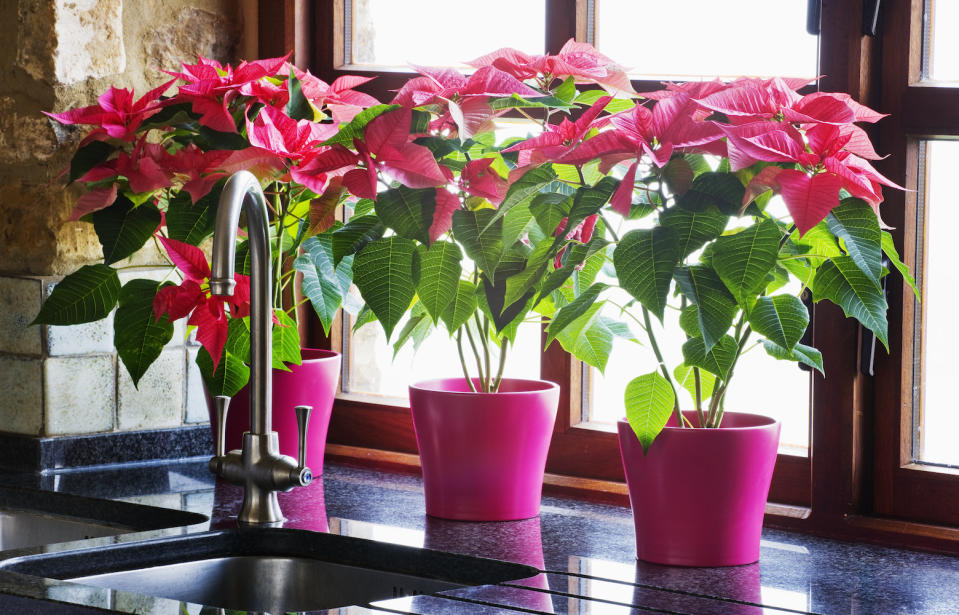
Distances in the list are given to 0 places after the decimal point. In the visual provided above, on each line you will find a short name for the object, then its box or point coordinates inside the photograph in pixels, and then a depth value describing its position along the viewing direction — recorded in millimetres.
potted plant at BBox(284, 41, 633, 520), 2479
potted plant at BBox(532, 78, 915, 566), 2379
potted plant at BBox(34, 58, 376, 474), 2624
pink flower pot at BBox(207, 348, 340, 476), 2842
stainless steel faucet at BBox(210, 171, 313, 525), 2629
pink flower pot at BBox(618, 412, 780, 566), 2466
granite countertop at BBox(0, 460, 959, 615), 2395
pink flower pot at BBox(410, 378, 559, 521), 2652
